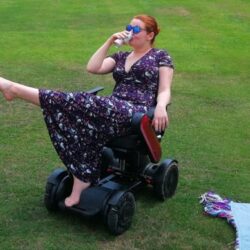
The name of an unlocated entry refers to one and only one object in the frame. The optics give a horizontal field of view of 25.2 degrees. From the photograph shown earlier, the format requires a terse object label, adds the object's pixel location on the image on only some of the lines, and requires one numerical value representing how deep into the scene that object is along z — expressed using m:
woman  3.86
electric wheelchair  3.93
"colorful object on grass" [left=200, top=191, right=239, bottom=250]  4.27
